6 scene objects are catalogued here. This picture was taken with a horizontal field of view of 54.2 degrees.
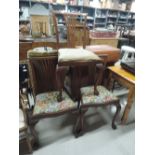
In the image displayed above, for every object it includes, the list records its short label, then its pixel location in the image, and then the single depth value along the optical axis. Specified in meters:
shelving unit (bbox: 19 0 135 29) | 5.17
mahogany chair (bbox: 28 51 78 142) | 1.43
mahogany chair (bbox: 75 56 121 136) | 1.61
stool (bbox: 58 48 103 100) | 1.44
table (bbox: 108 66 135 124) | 1.76
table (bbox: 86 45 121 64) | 2.09
